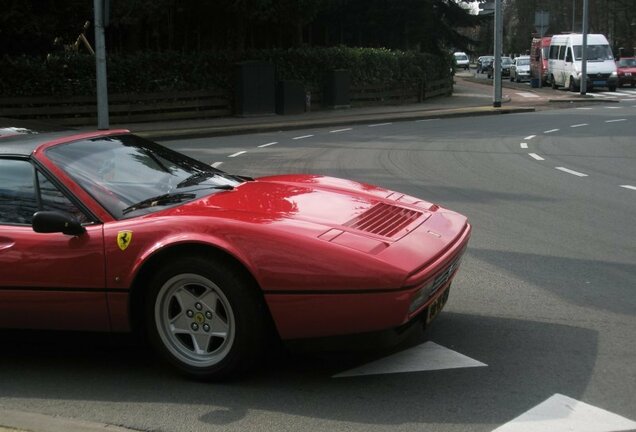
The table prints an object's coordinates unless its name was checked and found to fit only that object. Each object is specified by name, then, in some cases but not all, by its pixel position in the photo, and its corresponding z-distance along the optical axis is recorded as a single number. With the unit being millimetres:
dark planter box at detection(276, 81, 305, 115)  28391
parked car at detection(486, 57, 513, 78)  65038
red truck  46000
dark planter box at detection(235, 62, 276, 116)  27594
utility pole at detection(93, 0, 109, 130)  19328
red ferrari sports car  4109
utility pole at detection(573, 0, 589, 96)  37122
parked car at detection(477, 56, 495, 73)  75781
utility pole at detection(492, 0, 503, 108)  30081
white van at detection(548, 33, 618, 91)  41500
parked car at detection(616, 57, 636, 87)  47594
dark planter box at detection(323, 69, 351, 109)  30484
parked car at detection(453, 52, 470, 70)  96250
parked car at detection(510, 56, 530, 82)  56188
